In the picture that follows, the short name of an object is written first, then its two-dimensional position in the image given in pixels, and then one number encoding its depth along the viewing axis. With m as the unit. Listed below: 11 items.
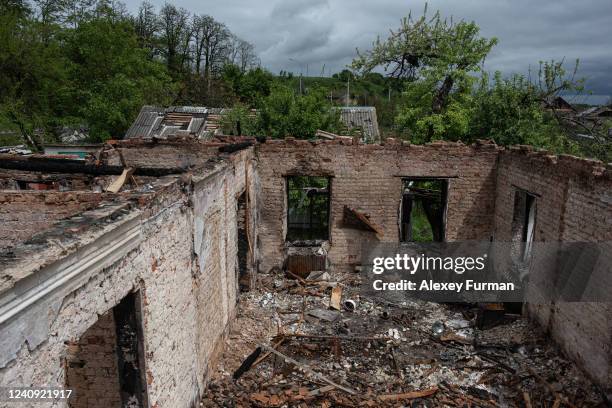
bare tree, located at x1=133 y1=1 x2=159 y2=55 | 38.72
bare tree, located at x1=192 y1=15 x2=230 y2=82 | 39.75
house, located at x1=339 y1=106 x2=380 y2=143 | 20.82
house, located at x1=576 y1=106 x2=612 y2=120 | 23.60
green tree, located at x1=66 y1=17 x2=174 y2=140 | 23.39
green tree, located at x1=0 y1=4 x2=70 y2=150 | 22.02
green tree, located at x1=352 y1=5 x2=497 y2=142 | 13.75
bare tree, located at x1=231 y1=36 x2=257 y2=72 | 42.44
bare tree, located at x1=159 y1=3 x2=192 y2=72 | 38.31
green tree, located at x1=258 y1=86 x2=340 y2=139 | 13.52
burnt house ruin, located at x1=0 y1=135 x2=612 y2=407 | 2.97
